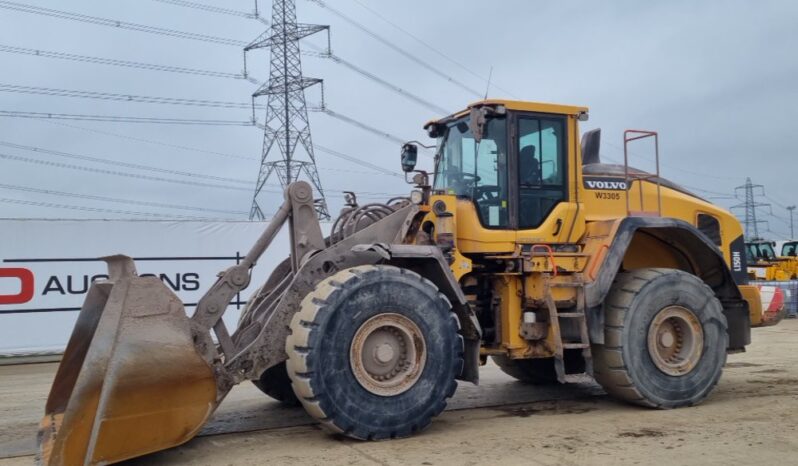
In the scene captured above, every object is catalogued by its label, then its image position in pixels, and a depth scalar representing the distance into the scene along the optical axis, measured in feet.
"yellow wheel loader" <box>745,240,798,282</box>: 88.94
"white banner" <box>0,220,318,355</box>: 44.52
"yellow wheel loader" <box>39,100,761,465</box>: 17.93
